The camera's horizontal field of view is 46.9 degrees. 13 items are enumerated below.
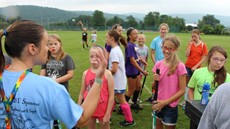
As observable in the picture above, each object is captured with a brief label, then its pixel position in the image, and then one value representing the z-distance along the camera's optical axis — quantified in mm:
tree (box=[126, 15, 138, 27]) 94062
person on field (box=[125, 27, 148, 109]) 5676
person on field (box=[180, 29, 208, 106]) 6387
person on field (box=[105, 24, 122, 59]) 6112
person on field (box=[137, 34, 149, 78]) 6673
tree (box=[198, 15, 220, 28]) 117438
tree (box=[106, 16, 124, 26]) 99375
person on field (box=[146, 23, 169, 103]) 6509
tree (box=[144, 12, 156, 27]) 99750
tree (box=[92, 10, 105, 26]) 99750
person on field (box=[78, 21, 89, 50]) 21234
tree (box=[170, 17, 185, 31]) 82812
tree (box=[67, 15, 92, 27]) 101925
